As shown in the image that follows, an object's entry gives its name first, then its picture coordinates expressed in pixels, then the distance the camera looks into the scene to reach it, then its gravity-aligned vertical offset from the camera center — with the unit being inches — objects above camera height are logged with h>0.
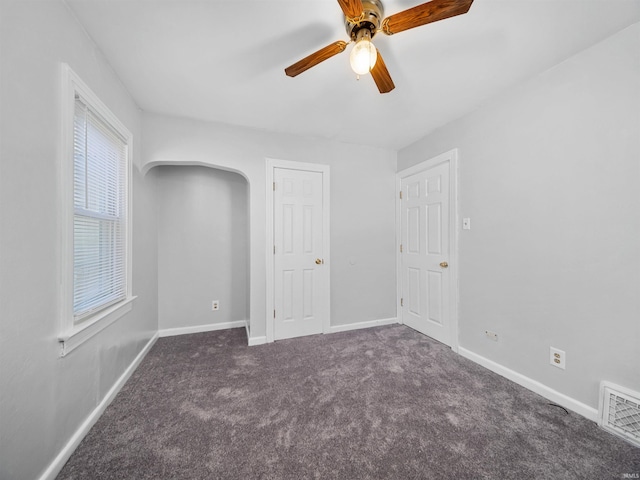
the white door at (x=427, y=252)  106.7 -4.6
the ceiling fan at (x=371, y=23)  44.1 +42.4
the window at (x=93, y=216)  53.1 +7.3
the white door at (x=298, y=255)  114.1 -5.9
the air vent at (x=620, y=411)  55.8 -40.2
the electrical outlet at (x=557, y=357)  69.2 -33.3
